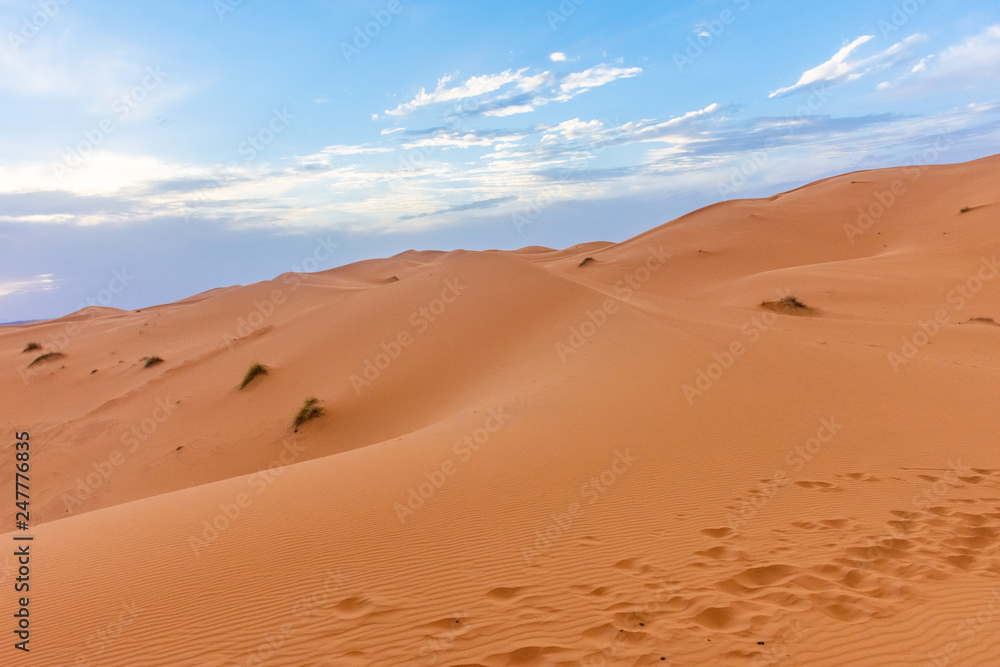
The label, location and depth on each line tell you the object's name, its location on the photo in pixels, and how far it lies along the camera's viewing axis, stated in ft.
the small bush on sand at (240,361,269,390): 48.91
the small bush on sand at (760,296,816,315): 56.18
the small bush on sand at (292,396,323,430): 39.93
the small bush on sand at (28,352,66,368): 68.47
